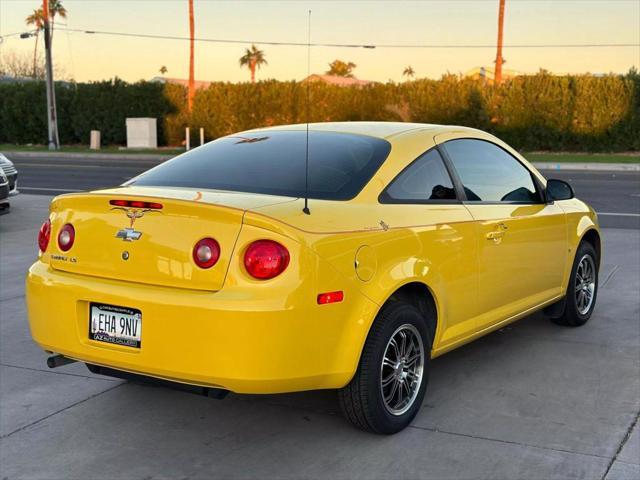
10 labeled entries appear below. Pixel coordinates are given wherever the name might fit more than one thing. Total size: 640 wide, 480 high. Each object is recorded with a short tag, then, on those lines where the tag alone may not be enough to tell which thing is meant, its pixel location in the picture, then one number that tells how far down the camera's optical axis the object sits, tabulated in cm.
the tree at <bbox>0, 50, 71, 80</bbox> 8157
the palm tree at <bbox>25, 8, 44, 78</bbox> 7075
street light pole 3588
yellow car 349
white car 1268
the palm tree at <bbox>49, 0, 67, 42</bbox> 4494
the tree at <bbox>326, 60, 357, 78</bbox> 11025
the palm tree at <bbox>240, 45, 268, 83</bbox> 7931
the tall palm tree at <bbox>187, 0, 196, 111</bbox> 3906
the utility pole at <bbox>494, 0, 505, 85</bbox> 3512
